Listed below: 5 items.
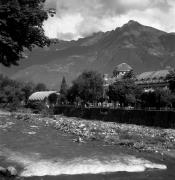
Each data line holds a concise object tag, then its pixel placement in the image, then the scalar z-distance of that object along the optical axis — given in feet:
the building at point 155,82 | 600.64
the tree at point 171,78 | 336.70
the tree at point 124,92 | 412.98
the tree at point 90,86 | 493.77
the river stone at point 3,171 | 83.48
